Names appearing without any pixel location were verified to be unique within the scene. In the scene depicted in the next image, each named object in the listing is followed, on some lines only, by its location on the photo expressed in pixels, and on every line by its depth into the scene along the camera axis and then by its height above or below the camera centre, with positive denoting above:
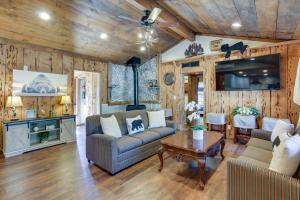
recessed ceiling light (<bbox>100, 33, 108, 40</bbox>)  4.66 +1.74
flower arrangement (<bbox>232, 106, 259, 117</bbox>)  4.30 -0.33
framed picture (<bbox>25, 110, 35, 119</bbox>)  4.29 -0.37
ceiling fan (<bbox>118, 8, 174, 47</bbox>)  2.98 +1.46
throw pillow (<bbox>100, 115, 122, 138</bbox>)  3.16 -0.52
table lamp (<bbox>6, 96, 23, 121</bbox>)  3.80 -0.05
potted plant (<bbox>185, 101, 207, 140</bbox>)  2.98 -0.51
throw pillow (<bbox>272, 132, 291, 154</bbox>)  1.91 -0.46
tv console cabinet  3.68 -0.83
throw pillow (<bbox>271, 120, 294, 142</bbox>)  2.37 -0.43
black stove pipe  6.56 +0.87
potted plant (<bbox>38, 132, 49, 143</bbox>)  4.34 -0.95
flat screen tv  4.15 +0.64
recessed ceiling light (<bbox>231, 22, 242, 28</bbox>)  3.72 +1.64
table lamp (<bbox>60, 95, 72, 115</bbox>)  4.84 -0.02
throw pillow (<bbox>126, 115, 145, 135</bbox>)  3.55 -0.56
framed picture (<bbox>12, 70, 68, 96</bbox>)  4.10 +0.41
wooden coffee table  2.44 -0.74
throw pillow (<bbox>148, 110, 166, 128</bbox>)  4.14 -0.50
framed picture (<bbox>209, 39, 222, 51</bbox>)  5.10 +1.60
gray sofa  2.74 -0.82
